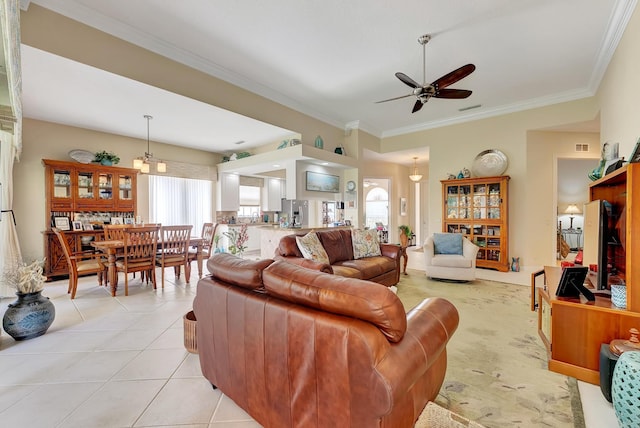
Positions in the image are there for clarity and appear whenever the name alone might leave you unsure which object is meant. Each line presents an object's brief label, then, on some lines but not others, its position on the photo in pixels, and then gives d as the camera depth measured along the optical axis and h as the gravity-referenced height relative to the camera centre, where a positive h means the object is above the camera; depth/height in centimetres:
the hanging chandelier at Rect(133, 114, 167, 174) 463 +82
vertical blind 633 +28
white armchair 449 -84
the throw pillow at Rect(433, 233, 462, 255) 491 -57
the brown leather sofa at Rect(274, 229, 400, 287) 351 -67
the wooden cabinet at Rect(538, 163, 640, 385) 178 -75
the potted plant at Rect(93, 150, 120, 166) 530 +104
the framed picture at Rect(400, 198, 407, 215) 933 +19
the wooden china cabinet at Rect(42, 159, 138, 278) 478 +22
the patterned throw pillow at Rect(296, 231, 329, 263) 349 -47
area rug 163 -120
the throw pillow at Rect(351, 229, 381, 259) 433 -51
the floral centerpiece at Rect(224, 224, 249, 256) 335 -36
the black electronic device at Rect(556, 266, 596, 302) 211 -56
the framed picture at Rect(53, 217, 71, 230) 484 -19
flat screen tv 215 -20
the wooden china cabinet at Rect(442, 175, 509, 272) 547 -6
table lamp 796 +1
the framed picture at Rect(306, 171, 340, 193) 609 +68
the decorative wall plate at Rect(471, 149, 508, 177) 569 +100
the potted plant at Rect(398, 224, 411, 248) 784 -67
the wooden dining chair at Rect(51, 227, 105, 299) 364 -76
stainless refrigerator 605 -1
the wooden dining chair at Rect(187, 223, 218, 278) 478 -53
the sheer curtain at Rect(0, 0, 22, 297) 277 +48
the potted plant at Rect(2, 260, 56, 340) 249 -88
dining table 384 -58
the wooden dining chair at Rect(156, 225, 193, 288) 429 -57
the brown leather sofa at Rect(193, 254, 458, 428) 102 -57
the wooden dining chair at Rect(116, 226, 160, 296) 389 -57
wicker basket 226 -101
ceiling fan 316 +154
